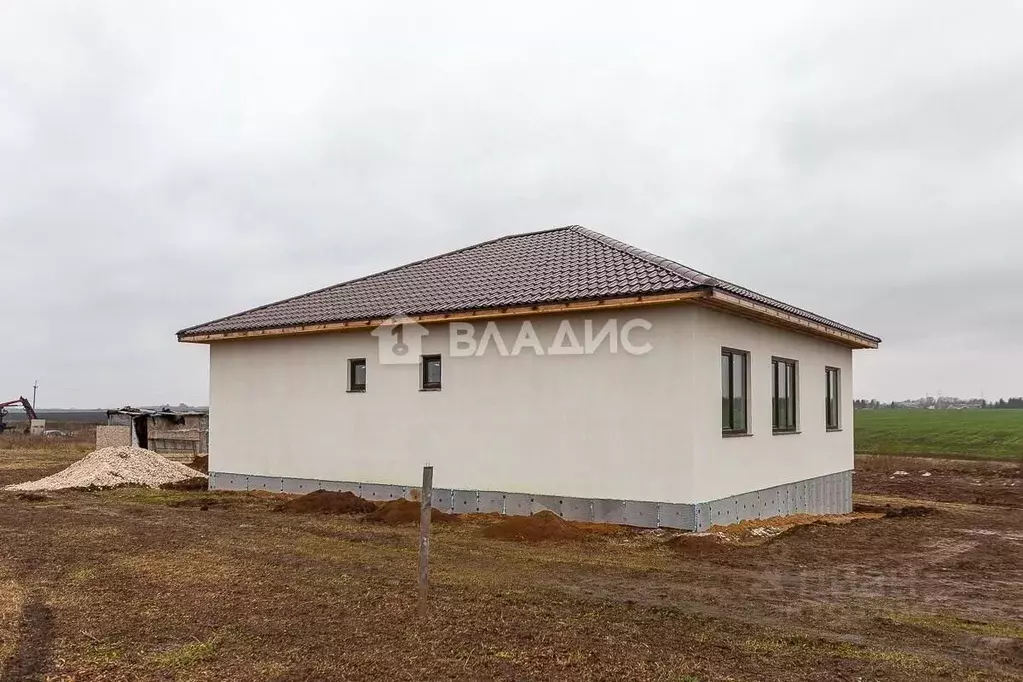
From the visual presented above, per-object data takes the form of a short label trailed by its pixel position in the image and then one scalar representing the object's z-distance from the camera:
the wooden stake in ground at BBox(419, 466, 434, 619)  6.60
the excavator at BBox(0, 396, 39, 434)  49.47
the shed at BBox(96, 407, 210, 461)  29.16
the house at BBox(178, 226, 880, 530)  11.48
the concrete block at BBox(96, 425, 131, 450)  27.20
